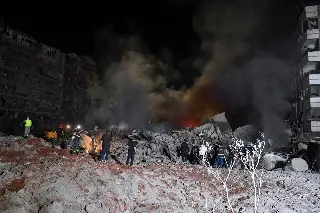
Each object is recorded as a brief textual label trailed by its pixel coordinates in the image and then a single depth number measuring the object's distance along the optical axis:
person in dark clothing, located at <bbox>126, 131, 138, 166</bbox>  17.70
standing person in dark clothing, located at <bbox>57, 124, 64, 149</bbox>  22.30
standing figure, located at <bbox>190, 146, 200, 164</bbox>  22.40
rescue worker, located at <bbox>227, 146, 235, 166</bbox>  21.82
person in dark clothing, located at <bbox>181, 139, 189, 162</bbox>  22.84
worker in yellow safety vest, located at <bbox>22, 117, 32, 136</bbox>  21.43
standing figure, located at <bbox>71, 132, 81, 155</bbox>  19.09
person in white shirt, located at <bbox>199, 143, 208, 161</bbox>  21.52
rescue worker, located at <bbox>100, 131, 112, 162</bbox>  17.77
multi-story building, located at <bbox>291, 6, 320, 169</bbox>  40.56
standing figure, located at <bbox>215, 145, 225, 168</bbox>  20.20
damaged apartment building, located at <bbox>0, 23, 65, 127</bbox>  42.91
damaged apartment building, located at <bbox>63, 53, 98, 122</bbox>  56.03
